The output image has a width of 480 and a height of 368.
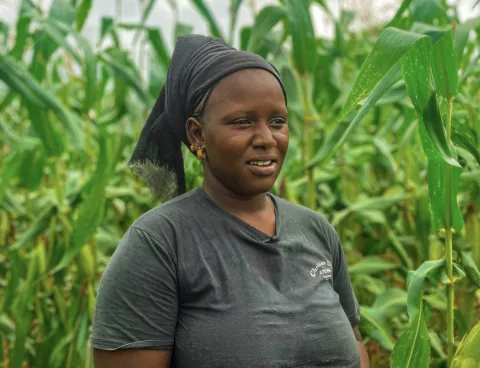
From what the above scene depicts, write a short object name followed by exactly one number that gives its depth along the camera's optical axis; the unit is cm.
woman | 137
